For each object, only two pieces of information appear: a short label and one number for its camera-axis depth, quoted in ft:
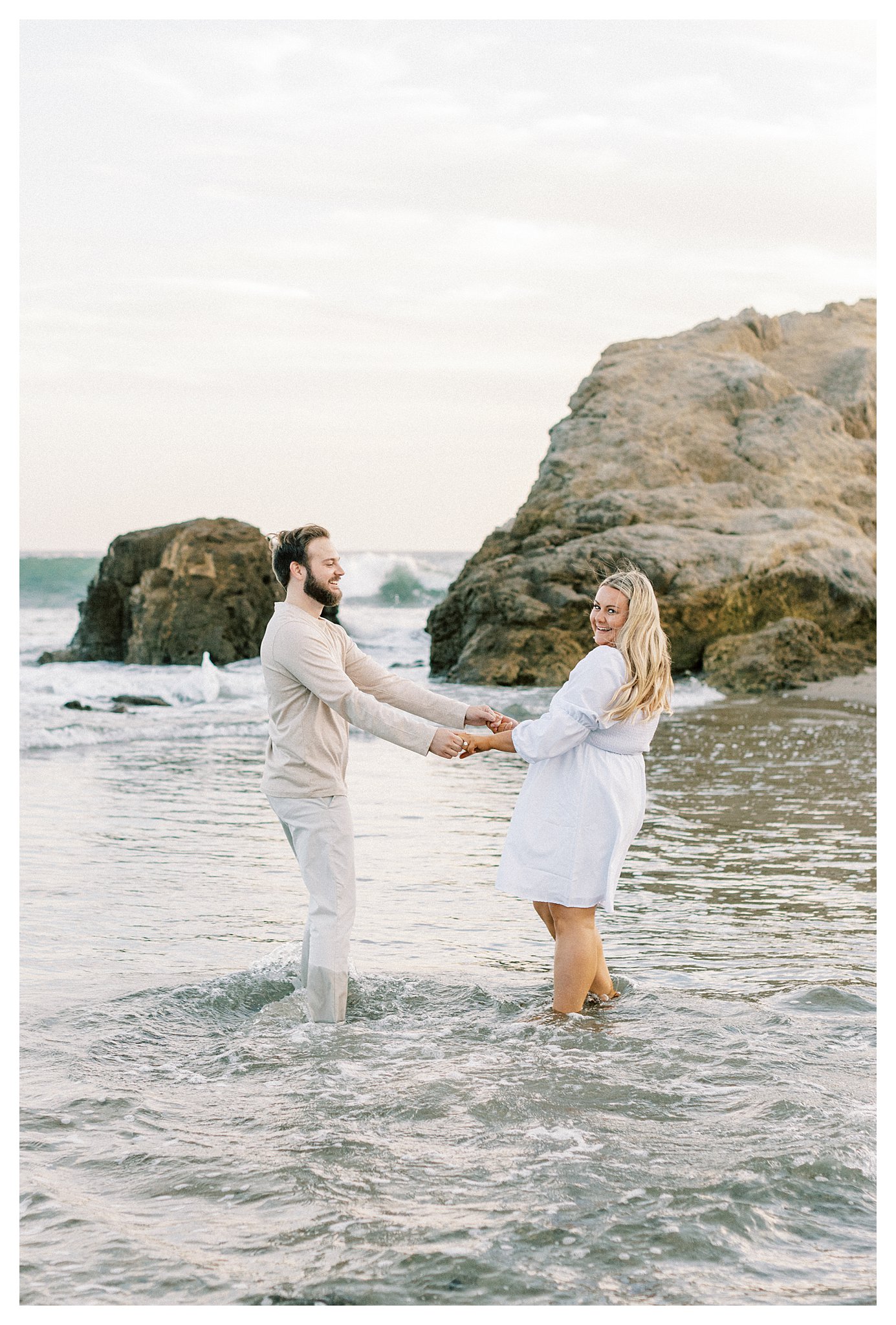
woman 16.75
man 16.92
